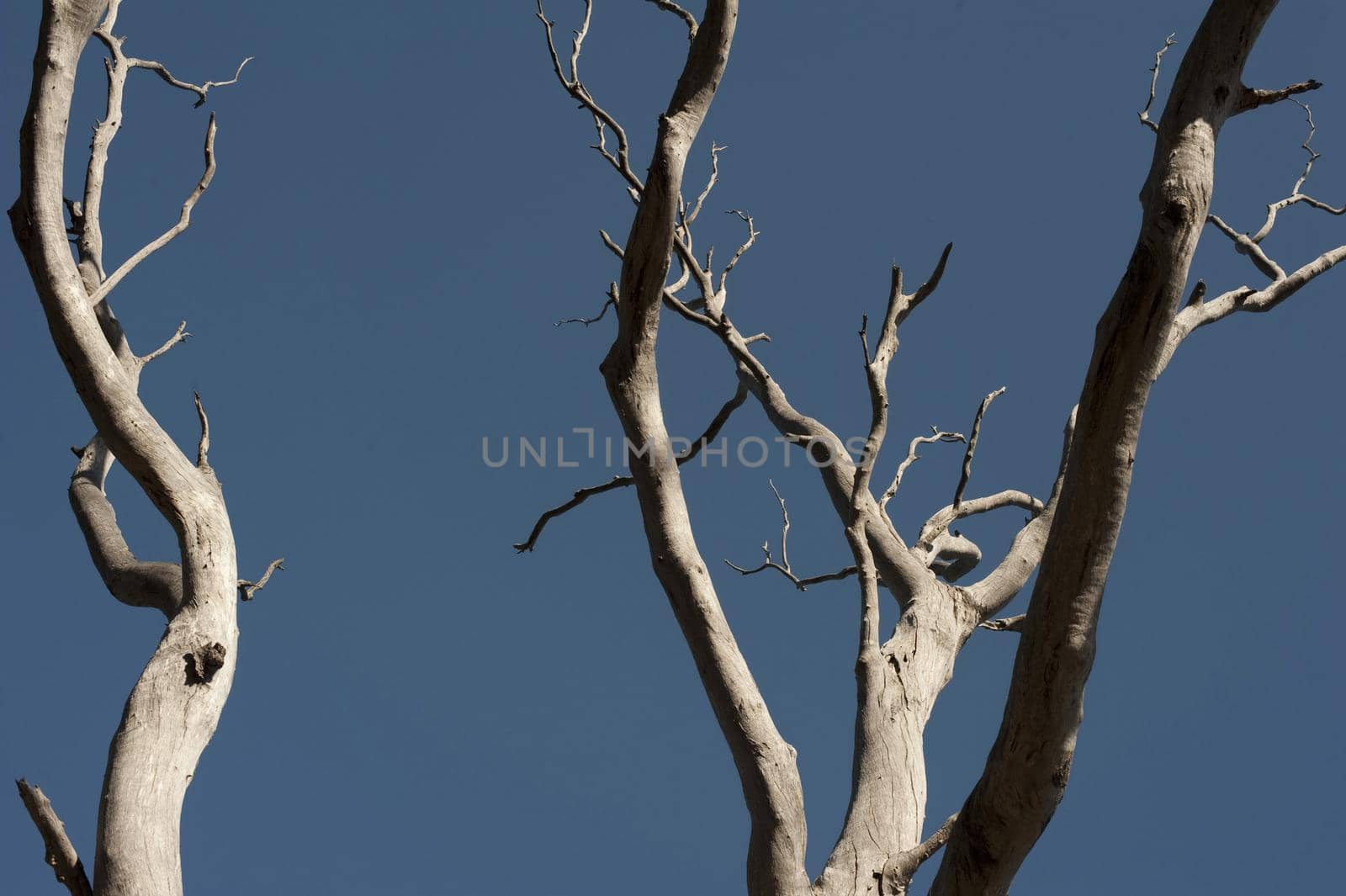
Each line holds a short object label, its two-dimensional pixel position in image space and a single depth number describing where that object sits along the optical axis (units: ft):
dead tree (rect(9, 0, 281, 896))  21.48
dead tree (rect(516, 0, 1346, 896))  19.08
